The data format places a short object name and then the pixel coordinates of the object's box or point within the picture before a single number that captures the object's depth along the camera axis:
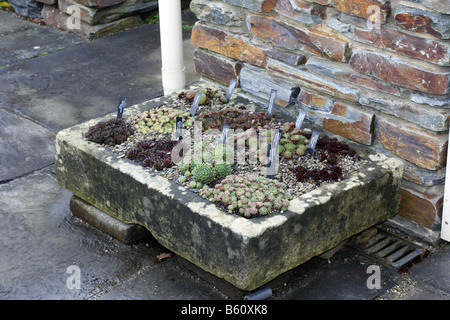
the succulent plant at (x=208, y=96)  4.25
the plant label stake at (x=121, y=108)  4.01
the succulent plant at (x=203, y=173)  3.35
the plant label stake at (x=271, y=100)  3.96
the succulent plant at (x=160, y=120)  3.95
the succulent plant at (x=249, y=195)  3.13
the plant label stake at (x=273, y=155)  3.43
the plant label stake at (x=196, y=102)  4.02
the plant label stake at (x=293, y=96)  4.02
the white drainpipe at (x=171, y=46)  4.60
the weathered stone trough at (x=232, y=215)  3.06
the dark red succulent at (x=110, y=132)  3.79
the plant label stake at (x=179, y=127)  3.82
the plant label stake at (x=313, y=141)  3.59
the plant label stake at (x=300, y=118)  3.74
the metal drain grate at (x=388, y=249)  3.57
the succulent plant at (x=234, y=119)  3.88
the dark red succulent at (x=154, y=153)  3.55
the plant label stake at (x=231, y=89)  4.17
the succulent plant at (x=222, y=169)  3.44
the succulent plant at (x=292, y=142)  3.63
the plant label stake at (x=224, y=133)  3.58
